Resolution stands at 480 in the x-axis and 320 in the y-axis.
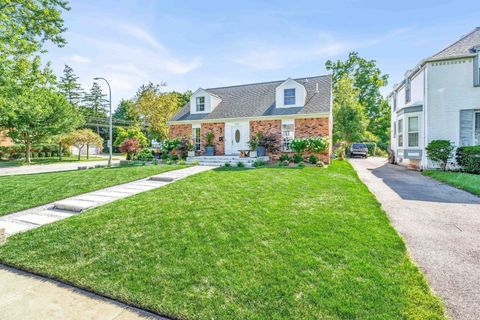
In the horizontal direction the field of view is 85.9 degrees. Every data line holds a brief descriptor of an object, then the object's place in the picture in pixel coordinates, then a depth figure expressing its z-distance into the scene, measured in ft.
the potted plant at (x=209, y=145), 59.94
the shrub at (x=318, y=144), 48.88
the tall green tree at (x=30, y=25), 34.37
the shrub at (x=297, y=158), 48.57
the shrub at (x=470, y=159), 38.27
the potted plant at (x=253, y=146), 53.42
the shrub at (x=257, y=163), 47.23
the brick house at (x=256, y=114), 53.16
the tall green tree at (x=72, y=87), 180.65
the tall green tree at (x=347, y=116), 88.79
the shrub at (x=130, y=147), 63.72
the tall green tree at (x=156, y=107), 90.89
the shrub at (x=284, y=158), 50.03
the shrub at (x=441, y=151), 41.27
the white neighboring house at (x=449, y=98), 41.27
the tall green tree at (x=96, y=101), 192.03
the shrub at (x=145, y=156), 60.49
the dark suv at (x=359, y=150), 89.61
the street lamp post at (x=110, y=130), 58.89
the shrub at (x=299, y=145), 50.12
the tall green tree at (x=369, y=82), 129.59
